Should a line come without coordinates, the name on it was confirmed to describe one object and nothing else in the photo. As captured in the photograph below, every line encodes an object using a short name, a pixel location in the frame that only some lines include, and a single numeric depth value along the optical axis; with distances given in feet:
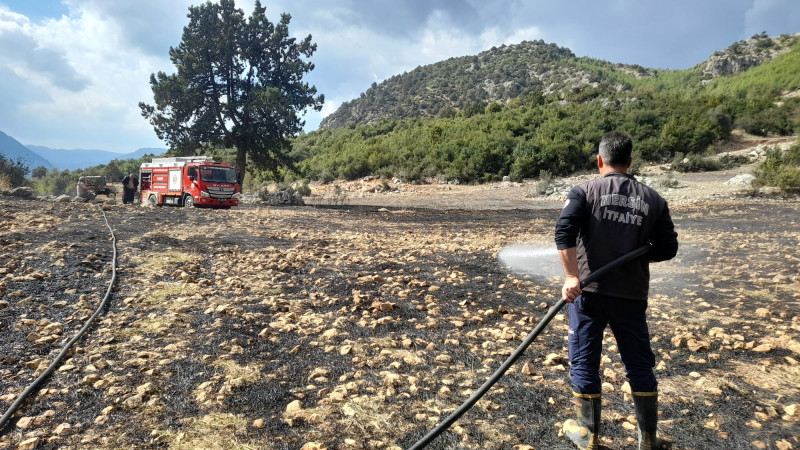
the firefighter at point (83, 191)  82.74
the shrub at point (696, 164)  80.28
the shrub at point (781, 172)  49.75
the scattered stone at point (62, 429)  8.76
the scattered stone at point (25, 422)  8.95
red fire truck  61.52
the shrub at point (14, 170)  70.79
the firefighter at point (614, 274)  8.54
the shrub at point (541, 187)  71.20
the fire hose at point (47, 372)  9.15
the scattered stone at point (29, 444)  8.22
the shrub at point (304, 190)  93.09
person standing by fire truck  69.87
